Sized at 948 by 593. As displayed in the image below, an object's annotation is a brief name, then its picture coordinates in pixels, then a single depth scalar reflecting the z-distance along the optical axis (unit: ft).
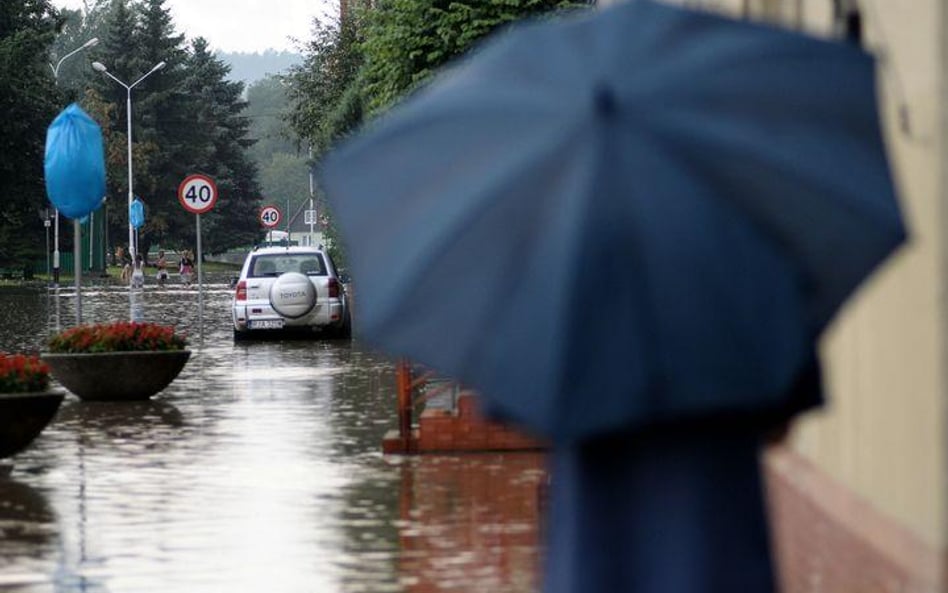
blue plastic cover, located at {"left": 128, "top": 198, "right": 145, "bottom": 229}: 280.80
